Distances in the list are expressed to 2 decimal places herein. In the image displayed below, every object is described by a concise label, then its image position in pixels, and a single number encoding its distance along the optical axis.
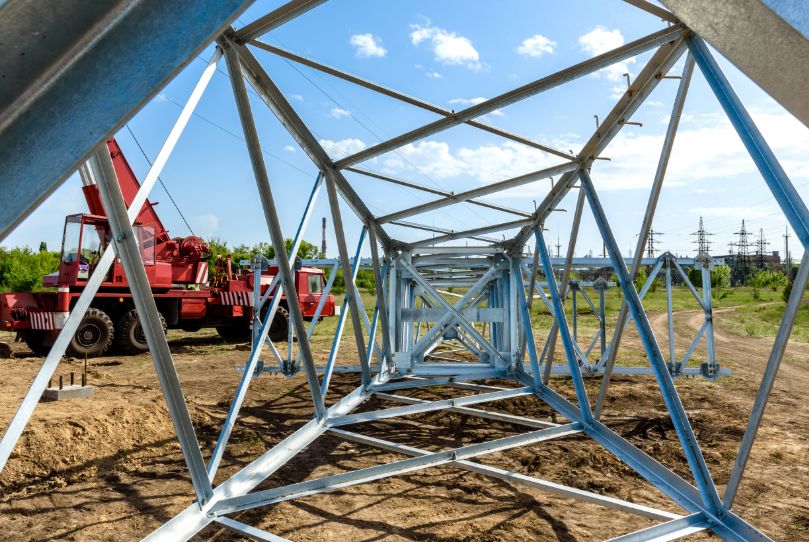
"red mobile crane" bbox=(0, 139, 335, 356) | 12.49
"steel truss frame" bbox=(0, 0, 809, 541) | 2.48
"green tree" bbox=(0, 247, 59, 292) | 34.00
